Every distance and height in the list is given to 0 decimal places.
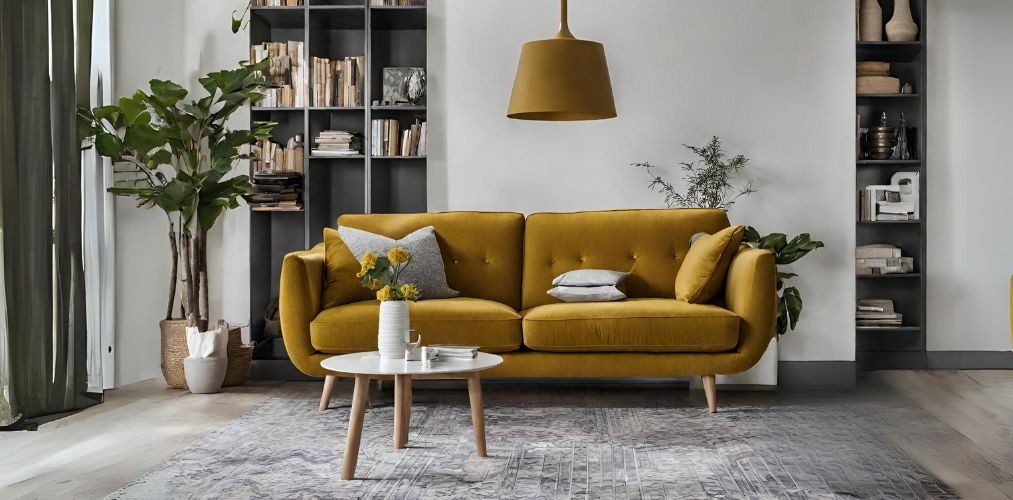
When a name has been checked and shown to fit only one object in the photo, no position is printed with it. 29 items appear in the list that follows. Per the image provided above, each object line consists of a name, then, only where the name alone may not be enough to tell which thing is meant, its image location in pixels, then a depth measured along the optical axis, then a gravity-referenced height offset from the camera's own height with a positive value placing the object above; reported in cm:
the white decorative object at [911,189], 567 +21
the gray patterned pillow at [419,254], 460 -14
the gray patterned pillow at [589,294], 445 -32
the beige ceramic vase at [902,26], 564 +117
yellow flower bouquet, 332 -18
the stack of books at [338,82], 539 +82
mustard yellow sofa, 415 -45
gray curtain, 400 +10
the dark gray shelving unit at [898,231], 571 -4
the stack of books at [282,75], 538 +86
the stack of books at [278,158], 542 +39
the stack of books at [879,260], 566 -21
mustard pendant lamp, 386 +59
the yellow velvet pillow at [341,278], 448 -24
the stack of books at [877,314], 564 -53
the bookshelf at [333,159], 545 +40
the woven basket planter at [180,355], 500 -68
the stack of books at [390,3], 539 +126
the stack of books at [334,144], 537 +46
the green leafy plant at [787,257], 486 -17
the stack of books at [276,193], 530 +19
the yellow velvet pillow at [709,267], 435 -19
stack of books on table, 340 -45
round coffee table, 312 -52
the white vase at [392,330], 336 -37
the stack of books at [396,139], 536 +49
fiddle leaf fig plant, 484 +40
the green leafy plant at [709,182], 519 +24
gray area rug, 294 -82
